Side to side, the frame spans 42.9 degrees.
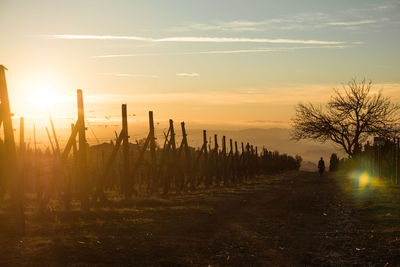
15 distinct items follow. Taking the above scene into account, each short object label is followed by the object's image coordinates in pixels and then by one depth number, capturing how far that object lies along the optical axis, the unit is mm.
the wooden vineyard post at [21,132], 23153
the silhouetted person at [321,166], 66956
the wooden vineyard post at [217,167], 37750
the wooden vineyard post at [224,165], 39969
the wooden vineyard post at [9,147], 12859
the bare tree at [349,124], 47875
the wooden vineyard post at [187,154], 30447
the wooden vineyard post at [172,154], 27159
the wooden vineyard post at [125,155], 21625
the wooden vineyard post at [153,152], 25250
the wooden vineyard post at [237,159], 46878
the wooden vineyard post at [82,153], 17938
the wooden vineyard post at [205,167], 35312
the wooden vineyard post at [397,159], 32647
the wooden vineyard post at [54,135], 20050
